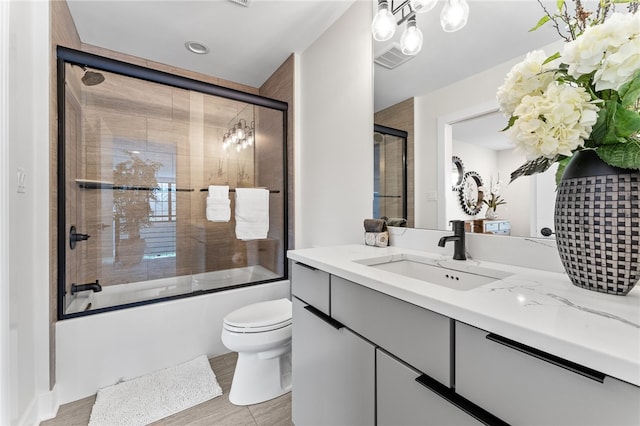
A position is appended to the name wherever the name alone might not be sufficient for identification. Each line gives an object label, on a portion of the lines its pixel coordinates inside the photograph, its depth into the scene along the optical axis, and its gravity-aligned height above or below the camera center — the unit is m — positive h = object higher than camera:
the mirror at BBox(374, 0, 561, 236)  1.03 +0.59
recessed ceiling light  2.23 +1.37
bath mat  1.44 -1.06
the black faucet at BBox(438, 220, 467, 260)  1.13 -0.12
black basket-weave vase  0.63 -0.03
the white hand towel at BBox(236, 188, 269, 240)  2.36 -0.01
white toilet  1.54 -0.82
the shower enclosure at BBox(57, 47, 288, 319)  1.80 +0.26
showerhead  1.86 +0.94
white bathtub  1.60 -0.83
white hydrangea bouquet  0.56 +0.26
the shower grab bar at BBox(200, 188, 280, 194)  2.54 +0.20
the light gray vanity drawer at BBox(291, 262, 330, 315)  1.10 -0.32
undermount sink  0.99 -0.24
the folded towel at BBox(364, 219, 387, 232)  1.50 -0.07
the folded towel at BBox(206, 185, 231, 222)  2.30 +0.06
